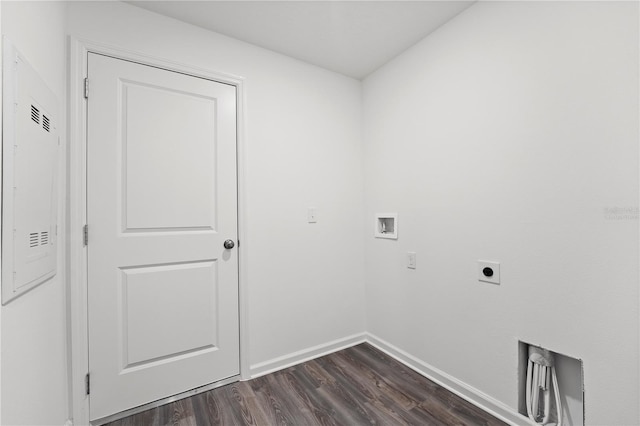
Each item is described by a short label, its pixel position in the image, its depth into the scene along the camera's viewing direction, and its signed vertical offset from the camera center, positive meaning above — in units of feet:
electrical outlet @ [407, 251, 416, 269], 7.04 -1.14
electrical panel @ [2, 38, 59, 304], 2.94 +0.43
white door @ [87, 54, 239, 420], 5.35 -0.41
